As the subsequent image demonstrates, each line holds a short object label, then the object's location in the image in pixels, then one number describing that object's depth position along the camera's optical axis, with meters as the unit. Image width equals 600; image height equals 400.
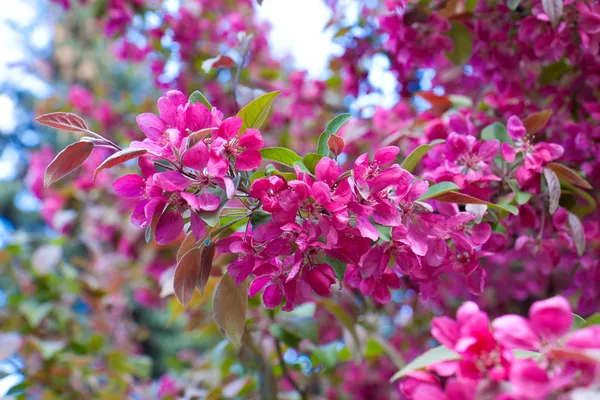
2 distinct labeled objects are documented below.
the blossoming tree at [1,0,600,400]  0.66
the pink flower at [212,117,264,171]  0.70
